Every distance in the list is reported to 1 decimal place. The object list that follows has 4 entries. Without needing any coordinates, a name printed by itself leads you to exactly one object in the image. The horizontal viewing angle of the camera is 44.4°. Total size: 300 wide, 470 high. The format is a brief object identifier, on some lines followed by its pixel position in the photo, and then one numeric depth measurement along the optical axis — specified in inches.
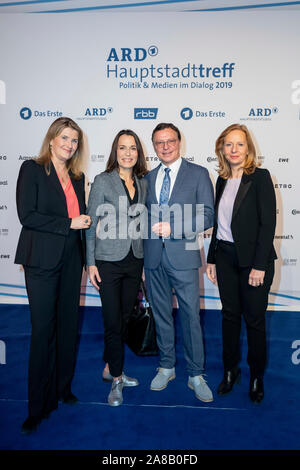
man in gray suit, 98.3
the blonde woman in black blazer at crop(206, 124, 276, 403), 95.3
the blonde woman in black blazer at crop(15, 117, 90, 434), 87.0
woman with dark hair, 96.7
